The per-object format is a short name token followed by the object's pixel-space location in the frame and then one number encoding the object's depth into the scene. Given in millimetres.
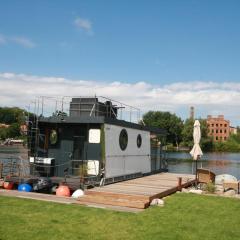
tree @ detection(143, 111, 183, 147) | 96062
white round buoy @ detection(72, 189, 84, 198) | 13012
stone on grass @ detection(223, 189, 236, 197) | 14445
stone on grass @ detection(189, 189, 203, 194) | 14427
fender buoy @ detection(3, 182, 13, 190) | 14923
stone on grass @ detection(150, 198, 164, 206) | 11742
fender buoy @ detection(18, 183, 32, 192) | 14320
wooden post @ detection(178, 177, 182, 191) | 15118
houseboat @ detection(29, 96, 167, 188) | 15023
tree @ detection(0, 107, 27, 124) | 131625
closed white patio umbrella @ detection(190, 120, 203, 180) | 16125
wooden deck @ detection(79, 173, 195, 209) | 11594
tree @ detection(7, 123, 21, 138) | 101375
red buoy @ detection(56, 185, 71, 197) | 13438
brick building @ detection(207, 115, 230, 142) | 122375
